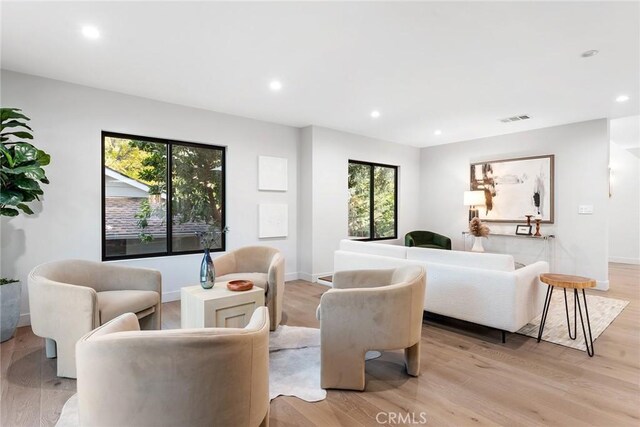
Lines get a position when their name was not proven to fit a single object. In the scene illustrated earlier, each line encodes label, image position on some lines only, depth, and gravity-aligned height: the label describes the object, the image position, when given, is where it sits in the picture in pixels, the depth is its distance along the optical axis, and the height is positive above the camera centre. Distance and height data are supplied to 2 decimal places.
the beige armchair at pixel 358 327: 2.19 -0.77
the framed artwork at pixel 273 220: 5.15 -0.13
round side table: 2.72 -0.60
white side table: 2.49 -0.74
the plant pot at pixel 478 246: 5.46 -0.56
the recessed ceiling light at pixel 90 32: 2.54 +1.42
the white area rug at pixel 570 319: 3.10 -1.17
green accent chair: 6.28 -0.53
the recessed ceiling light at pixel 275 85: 3.63 +1.43
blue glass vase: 2.79 -0.53
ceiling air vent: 4.88 +1.42
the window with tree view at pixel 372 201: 6.32 +0.23
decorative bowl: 2.75 -0.62
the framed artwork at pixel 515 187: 5.53 +0.45
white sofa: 2.87 -0.69
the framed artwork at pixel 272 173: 5.15 +0.61
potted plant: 2.84 +0.25
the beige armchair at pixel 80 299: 2.30 -0.68
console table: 5.49 -0.59
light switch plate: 5.07 +0.04
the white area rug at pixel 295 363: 2.18 -1.17
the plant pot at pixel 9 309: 2.92 -0.87
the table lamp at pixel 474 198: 6.01 +0.26
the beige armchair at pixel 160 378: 1.17 -0.60
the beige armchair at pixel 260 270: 3.25 -0.65
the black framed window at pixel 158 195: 4.06 +0.22
